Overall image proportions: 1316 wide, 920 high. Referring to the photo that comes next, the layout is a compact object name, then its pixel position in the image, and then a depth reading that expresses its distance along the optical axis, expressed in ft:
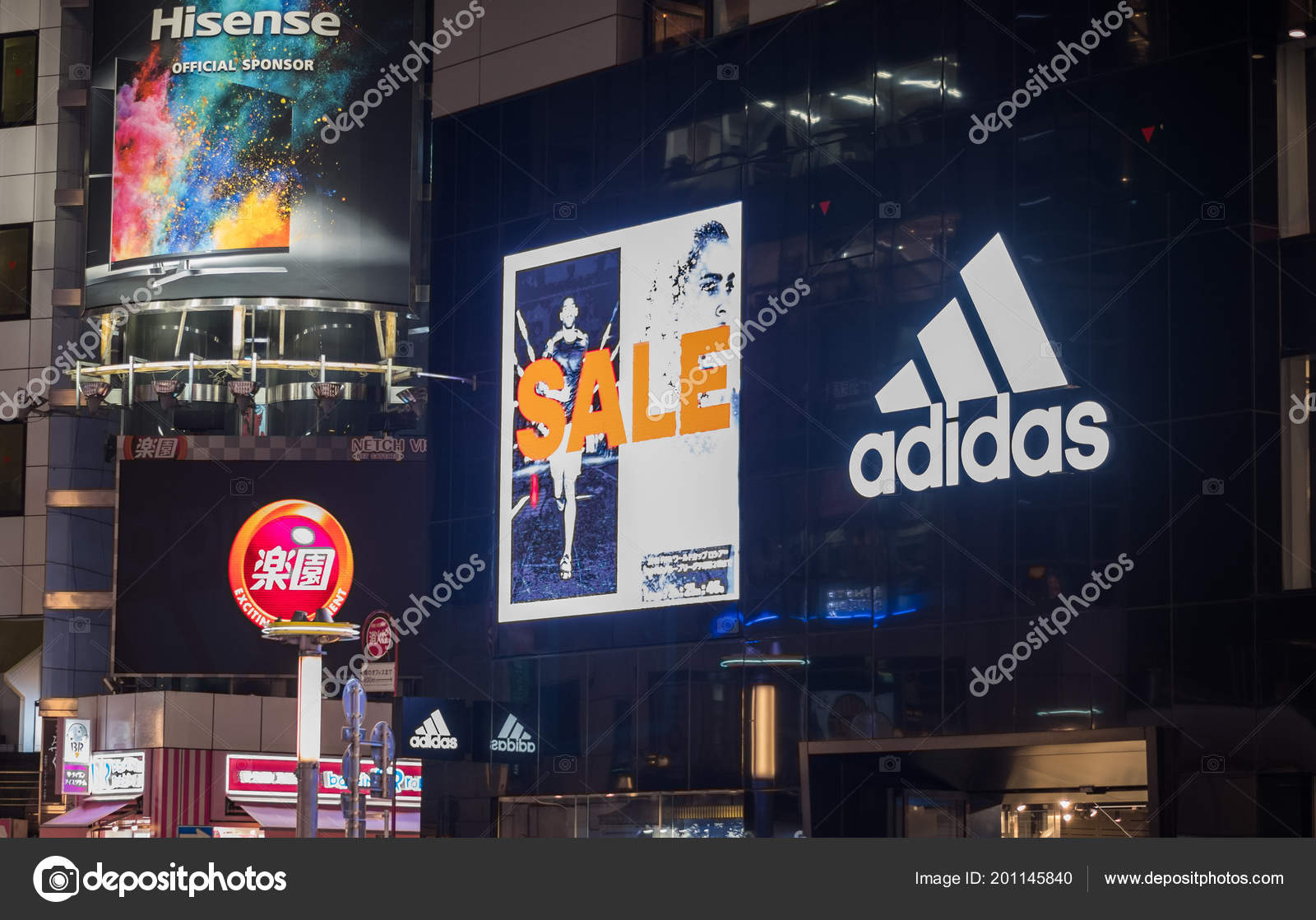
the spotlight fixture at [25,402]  148.46
